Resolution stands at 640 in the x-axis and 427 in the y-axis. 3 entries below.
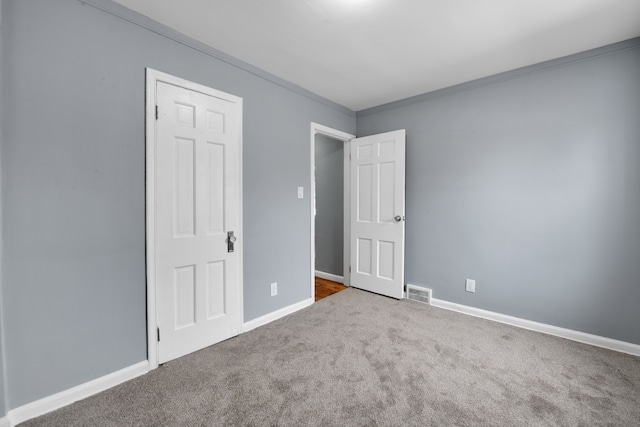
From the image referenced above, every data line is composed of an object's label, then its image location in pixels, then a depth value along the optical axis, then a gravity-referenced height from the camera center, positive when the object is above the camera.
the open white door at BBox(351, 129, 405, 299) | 3.35 -0.05
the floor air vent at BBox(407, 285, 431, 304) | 3.27 -1.03
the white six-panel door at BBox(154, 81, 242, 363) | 2.01 -0.07
